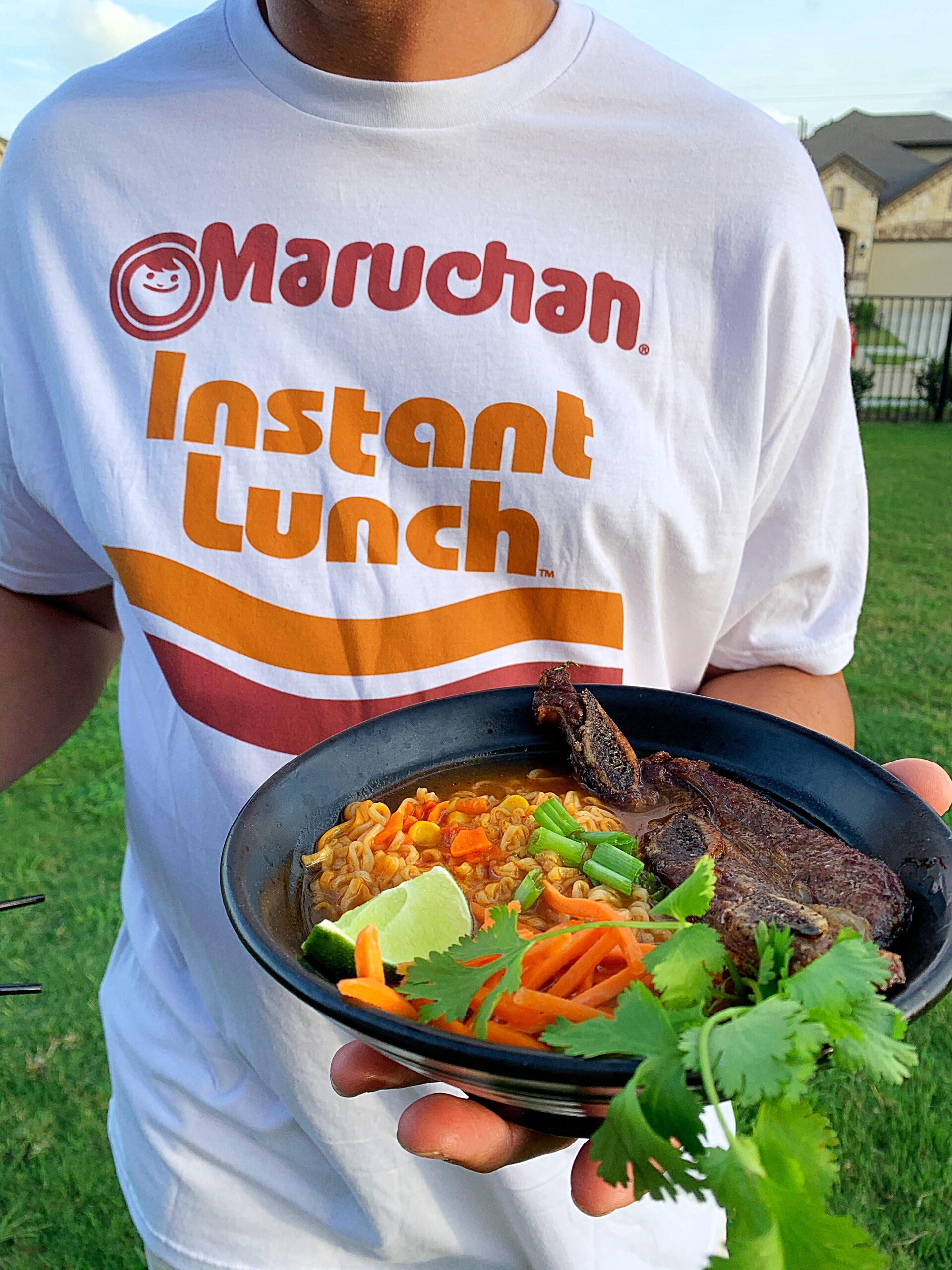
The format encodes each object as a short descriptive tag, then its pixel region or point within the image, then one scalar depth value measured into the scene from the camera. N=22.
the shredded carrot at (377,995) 0.33
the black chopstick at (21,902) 0.51
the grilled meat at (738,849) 0.35
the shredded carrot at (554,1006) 0.34
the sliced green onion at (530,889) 0.40
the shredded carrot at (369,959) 0.35
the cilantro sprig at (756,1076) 0.27
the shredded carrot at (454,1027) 0.33
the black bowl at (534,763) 0.29
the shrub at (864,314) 30.30
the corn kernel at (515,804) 0.45
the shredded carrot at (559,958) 0.35
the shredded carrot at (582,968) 0.35
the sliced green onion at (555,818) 0.43
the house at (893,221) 40.39
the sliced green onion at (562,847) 0.42
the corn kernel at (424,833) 0.43
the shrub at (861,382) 16.29
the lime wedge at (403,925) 0.35
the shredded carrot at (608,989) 0.34
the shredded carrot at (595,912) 0.36
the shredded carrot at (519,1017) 0.34
